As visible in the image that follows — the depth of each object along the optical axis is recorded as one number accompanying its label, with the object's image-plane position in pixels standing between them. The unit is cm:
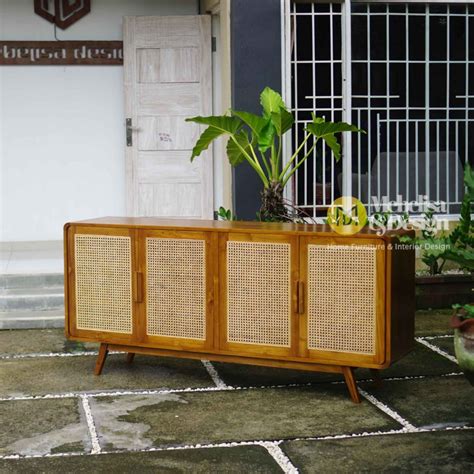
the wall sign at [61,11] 967
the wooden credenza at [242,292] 577
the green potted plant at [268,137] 739
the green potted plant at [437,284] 843
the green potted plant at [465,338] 501
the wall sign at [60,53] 971
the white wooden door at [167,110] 958
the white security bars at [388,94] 847
